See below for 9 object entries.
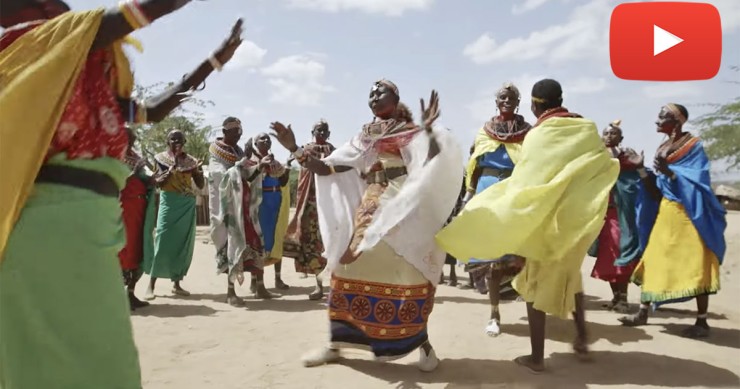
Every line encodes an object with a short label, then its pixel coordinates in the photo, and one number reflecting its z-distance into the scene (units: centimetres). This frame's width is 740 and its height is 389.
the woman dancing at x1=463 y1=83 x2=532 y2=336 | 589
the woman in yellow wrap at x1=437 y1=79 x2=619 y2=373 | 394
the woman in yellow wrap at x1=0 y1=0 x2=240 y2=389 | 198
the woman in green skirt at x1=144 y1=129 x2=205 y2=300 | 762
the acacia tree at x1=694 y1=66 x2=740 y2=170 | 2515
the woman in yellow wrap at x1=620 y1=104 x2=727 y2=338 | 521
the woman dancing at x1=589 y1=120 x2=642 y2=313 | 645
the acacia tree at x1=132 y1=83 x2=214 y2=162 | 2450
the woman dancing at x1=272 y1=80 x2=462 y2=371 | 415
